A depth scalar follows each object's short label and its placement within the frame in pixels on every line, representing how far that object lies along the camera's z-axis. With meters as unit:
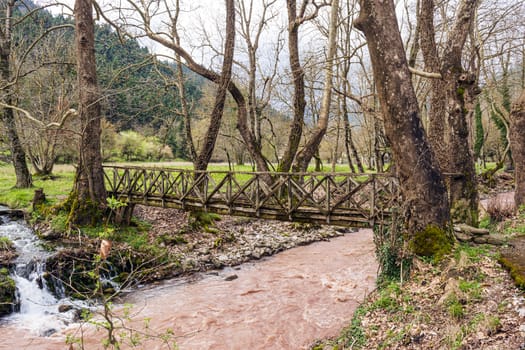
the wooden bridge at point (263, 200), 7.37
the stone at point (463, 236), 6.16
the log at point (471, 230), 6.20
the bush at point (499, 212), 9.31
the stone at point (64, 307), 7.05
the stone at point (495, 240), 5.98
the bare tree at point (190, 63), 11.40
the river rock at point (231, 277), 8.79
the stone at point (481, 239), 6.08
